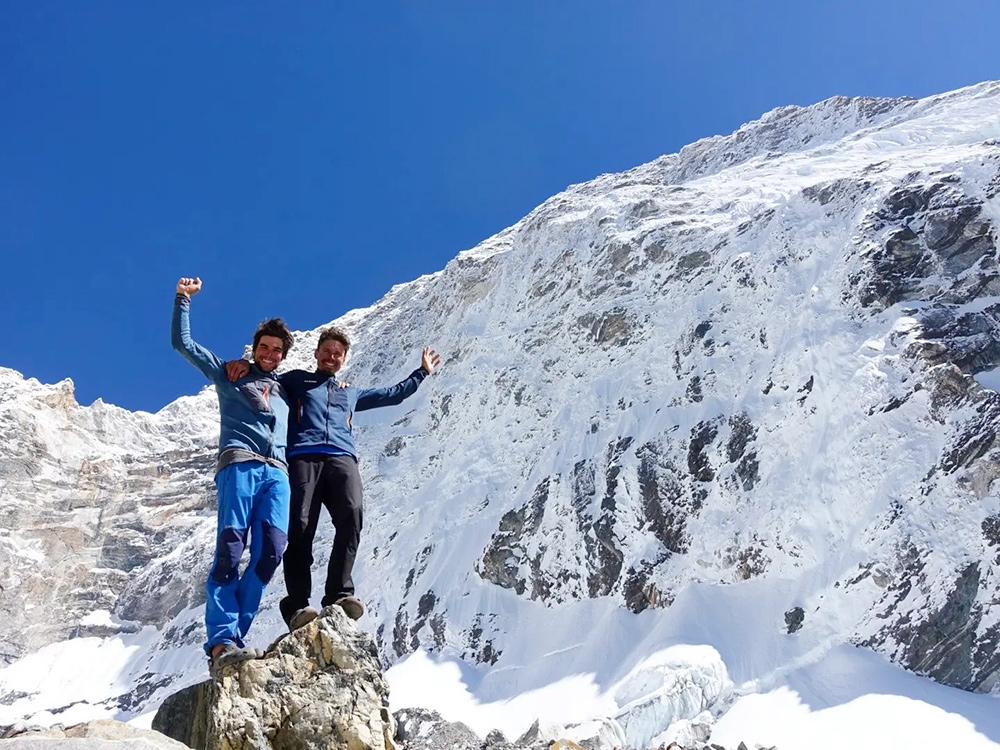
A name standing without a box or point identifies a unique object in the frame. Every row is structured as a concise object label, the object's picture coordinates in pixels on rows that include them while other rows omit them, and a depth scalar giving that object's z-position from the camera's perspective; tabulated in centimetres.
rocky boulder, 402
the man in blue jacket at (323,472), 488
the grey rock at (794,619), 2688
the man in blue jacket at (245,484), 447
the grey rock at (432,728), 2262
